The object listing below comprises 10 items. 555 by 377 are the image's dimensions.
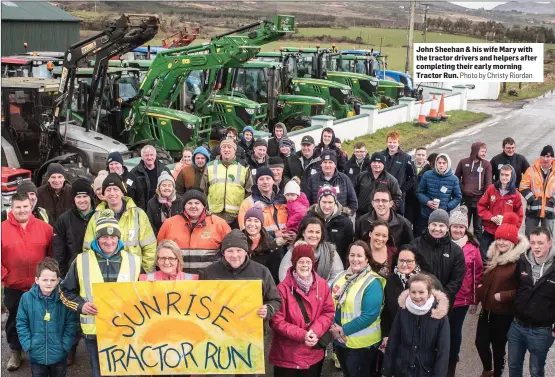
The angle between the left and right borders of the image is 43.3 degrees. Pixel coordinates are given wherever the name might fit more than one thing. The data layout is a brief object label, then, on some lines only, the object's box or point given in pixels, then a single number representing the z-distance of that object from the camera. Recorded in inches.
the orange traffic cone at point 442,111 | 1095.2
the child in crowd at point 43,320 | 224.8
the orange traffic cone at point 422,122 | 1021.2
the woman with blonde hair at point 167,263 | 220.7
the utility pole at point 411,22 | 1253.8
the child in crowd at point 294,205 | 291.3
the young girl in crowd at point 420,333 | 206.1
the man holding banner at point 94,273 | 220.8
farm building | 1491.1
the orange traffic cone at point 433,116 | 1082.7
